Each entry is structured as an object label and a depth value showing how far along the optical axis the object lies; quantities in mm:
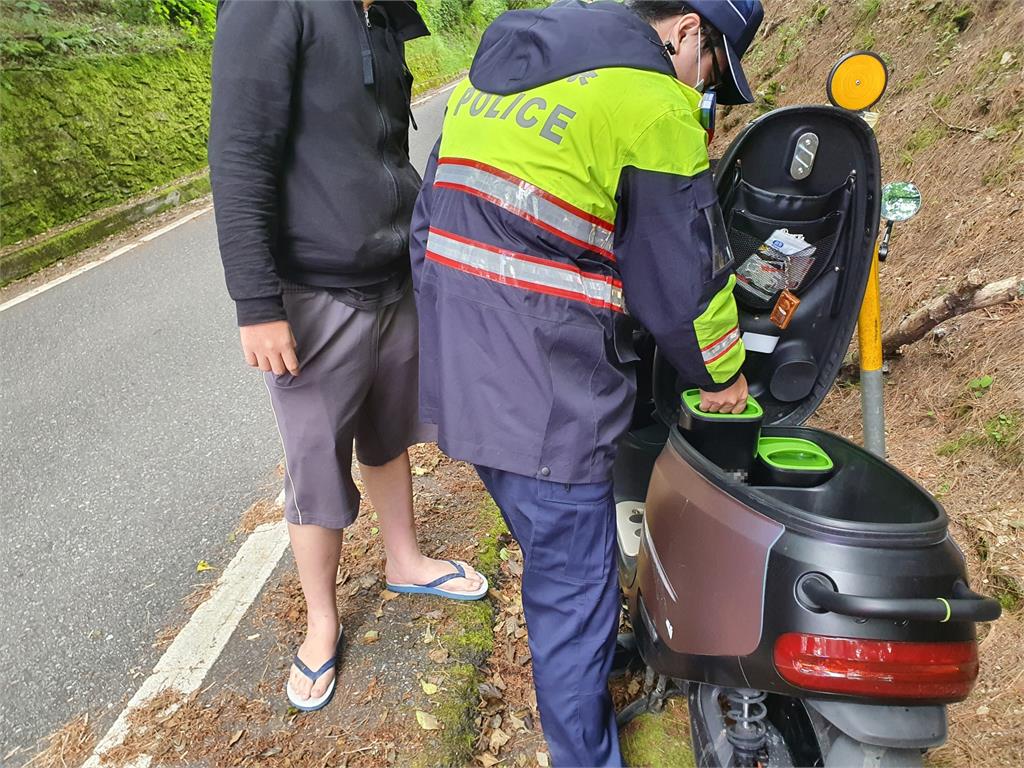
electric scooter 1338
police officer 1543
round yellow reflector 1775
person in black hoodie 1676
